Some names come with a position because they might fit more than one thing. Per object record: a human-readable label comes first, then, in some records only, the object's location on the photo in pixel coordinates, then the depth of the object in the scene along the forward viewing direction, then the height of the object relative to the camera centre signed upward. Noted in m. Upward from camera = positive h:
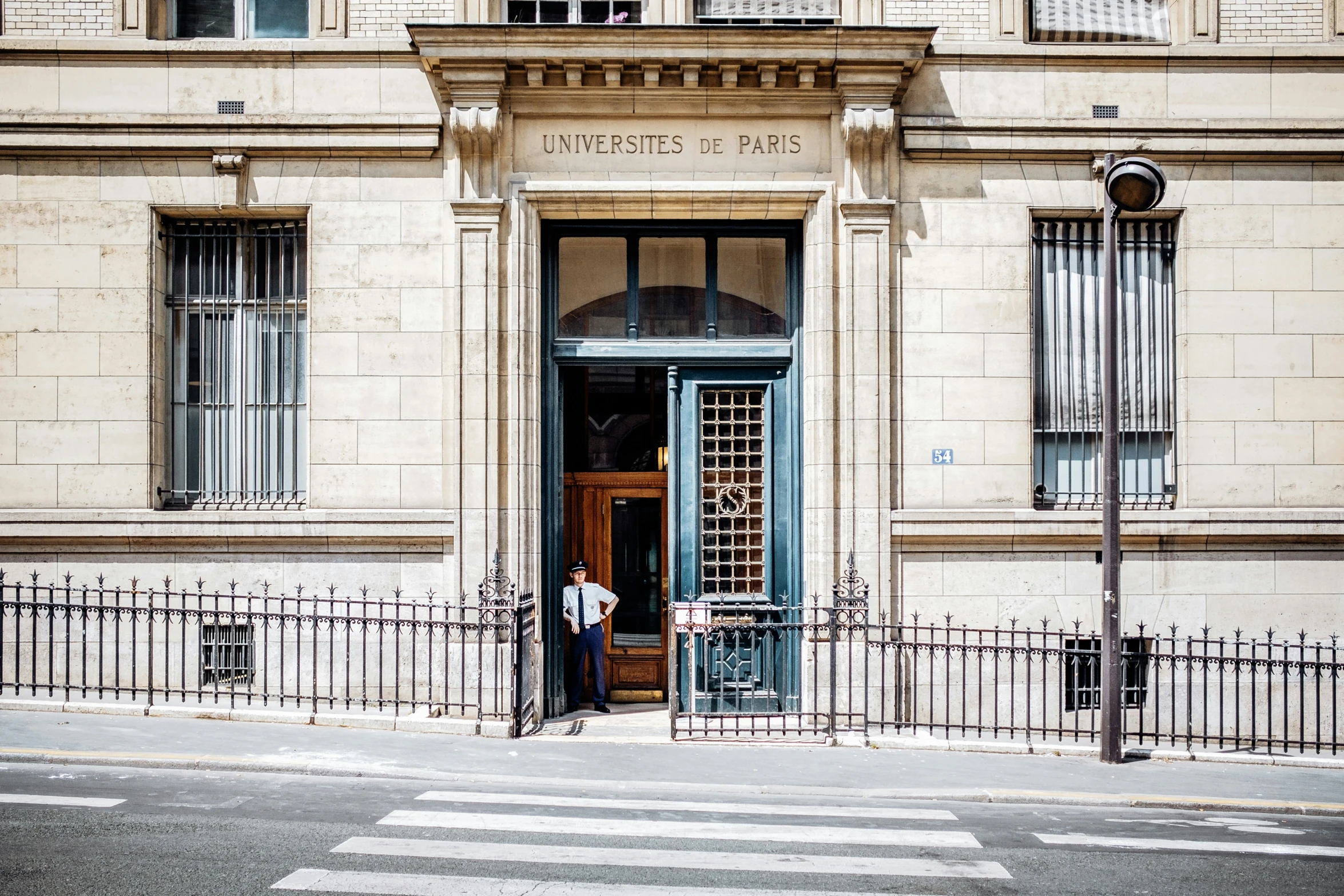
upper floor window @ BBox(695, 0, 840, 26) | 12.84 +5.16
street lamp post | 10.09 +0.09
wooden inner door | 14.09 -1.15
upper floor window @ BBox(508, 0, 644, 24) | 12.81 +5.15
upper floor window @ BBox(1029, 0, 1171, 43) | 12.84 +5.07
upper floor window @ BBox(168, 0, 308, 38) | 12.74 +5.03
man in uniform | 12.75 -1.75
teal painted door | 12.65 -0.47
